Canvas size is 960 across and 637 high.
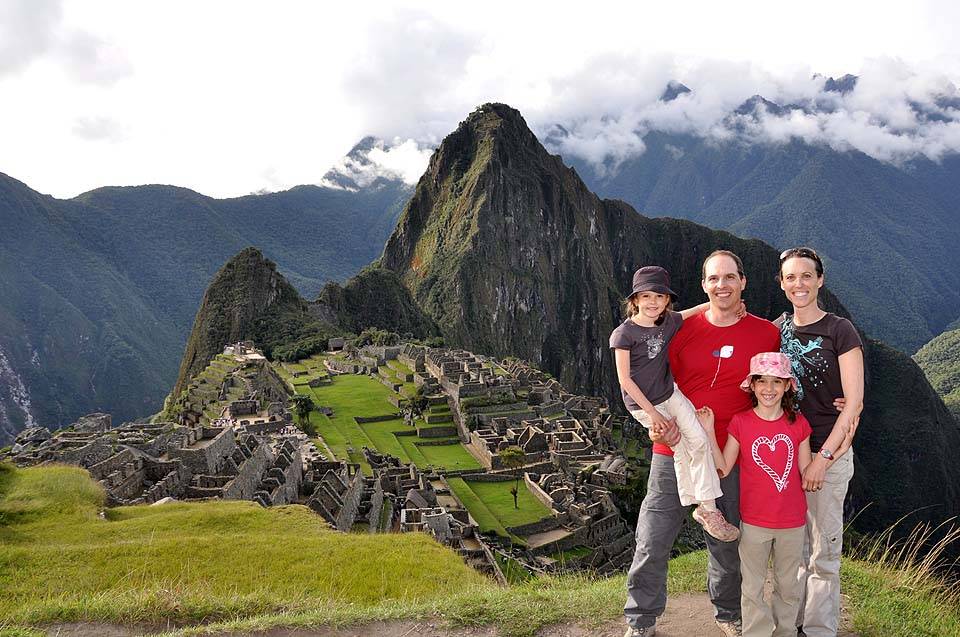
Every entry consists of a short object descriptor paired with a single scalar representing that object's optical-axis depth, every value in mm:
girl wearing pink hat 5348
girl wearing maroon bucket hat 5402
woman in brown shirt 5367
